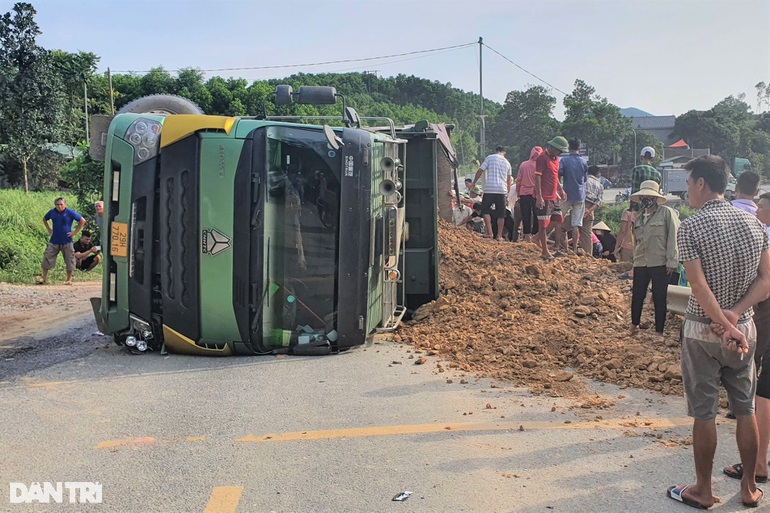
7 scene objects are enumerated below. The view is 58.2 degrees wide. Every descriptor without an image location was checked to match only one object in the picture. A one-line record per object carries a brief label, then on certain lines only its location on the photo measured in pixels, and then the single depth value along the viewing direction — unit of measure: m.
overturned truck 6.43
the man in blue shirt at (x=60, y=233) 13.66
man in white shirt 11.77
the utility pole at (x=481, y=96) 39.62
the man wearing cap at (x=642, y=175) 8.11
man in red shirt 10.05
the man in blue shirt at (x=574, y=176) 10.69
